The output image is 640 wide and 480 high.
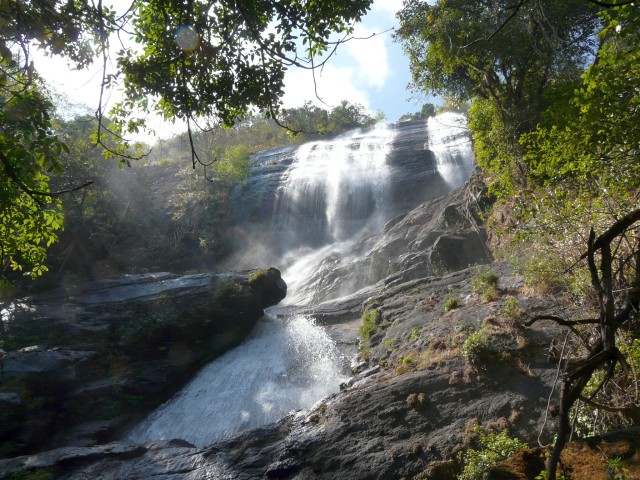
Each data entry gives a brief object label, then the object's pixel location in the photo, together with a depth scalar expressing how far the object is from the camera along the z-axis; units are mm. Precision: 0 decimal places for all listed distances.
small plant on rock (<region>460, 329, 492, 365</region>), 7832
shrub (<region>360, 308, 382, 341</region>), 13972
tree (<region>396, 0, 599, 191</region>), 13359
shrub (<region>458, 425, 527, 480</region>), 5590
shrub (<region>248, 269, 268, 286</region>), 19078
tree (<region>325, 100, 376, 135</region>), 56719
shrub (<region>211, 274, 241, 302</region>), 17906
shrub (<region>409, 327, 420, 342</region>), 10666
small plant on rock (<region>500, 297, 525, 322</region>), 8258
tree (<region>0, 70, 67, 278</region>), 5156
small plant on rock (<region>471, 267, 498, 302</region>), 10120
